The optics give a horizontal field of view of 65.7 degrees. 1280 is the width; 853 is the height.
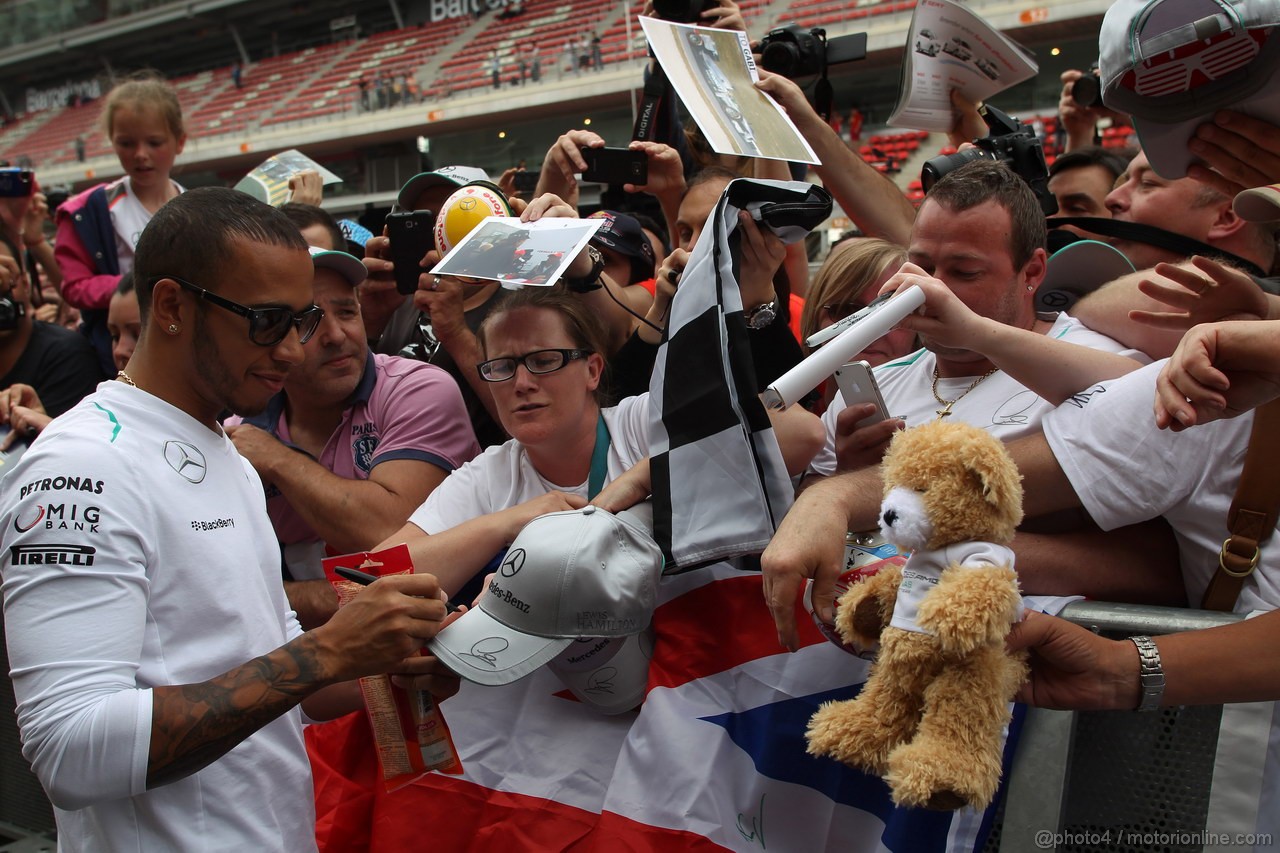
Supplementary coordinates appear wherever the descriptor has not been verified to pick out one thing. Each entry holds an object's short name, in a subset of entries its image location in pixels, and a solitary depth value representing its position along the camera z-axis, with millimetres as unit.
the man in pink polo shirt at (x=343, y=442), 2486
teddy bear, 1236
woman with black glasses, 2137
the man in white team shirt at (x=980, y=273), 2021
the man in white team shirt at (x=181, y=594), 1405
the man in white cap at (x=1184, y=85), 1597
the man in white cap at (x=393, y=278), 3250
